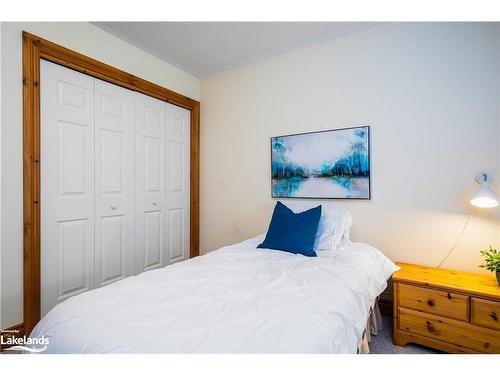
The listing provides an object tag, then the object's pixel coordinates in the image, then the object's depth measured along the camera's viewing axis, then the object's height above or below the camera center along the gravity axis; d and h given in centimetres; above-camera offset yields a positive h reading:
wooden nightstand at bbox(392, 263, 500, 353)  149 -77
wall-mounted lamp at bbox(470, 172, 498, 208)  165 -8
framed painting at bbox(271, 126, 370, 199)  232 +18
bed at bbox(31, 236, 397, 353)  88 -53
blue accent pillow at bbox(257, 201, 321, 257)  196 -38
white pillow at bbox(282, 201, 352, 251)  206 -36
